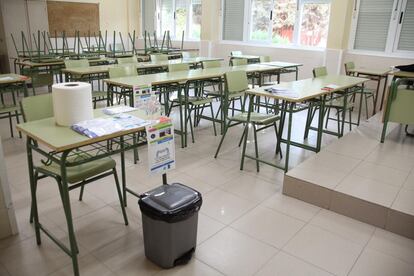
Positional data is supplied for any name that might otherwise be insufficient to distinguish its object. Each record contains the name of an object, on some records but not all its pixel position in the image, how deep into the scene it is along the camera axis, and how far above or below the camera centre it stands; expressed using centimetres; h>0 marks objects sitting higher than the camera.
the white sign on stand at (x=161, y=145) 202 -63
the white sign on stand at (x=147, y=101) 231 -41
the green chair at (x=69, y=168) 206 -82
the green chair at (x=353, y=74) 524 -54
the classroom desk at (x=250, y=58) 679 -27
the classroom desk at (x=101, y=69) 468 -43
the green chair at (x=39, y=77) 578 -67
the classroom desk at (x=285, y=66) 568 -34
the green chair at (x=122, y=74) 404 -41
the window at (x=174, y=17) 913 +70
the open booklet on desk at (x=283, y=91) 330 -46
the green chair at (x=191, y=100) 415 -73
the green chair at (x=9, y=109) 404 -86
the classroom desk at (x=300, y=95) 321 -47
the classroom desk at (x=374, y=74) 539 -41
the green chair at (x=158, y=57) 613 -28
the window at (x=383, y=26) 584 +40
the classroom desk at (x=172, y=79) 376 -44
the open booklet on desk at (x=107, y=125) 192 -51
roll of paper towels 199 -37
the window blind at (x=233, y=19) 796 +58
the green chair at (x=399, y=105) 376 -62
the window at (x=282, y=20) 689 +54
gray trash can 193 -104
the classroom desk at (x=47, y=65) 583 -48
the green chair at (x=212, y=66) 467 -36
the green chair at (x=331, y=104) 408 -70
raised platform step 256 -114
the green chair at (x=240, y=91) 348 -68
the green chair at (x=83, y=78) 477 -53
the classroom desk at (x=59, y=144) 177 -55
